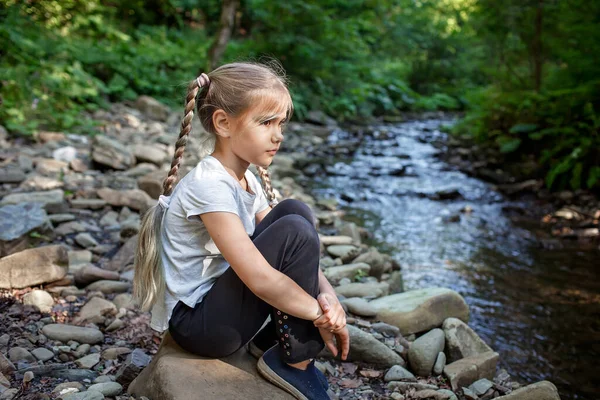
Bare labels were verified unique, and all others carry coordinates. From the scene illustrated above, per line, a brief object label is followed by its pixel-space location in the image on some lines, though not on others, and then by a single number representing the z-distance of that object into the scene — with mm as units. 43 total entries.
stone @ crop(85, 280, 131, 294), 3133
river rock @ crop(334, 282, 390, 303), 3467
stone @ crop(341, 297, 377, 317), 3119
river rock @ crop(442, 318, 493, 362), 2869
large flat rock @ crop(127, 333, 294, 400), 1926
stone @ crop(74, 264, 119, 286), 3172
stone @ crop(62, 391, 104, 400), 1987
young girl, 1969
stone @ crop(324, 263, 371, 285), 3718
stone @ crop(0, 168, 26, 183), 4688
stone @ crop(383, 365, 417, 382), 2584
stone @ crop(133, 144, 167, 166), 5949
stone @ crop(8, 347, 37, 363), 2283
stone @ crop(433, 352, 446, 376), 2682
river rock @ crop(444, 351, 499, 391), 2604
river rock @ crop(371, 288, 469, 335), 3080
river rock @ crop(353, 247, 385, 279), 4148
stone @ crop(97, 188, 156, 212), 4570
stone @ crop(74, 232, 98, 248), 3797
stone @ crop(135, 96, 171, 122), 8594
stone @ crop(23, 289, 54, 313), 2762
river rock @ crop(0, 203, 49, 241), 3184
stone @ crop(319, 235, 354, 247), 4488
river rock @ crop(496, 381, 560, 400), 2404
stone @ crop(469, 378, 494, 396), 2568
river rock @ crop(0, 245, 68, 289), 2822
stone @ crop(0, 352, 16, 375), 2141
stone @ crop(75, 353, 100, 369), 2361
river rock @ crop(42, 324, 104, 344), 2525
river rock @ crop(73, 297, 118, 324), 2773
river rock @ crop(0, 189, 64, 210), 4168
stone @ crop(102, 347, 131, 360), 2459
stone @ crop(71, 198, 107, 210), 4484
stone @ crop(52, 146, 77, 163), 5551
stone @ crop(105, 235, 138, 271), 3532
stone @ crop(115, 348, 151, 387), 2201
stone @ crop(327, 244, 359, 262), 4211
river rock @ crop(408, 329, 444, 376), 2684
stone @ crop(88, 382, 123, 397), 2092
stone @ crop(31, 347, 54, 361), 2342
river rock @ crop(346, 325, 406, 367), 2695
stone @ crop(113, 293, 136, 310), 2949
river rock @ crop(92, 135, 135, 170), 5584
